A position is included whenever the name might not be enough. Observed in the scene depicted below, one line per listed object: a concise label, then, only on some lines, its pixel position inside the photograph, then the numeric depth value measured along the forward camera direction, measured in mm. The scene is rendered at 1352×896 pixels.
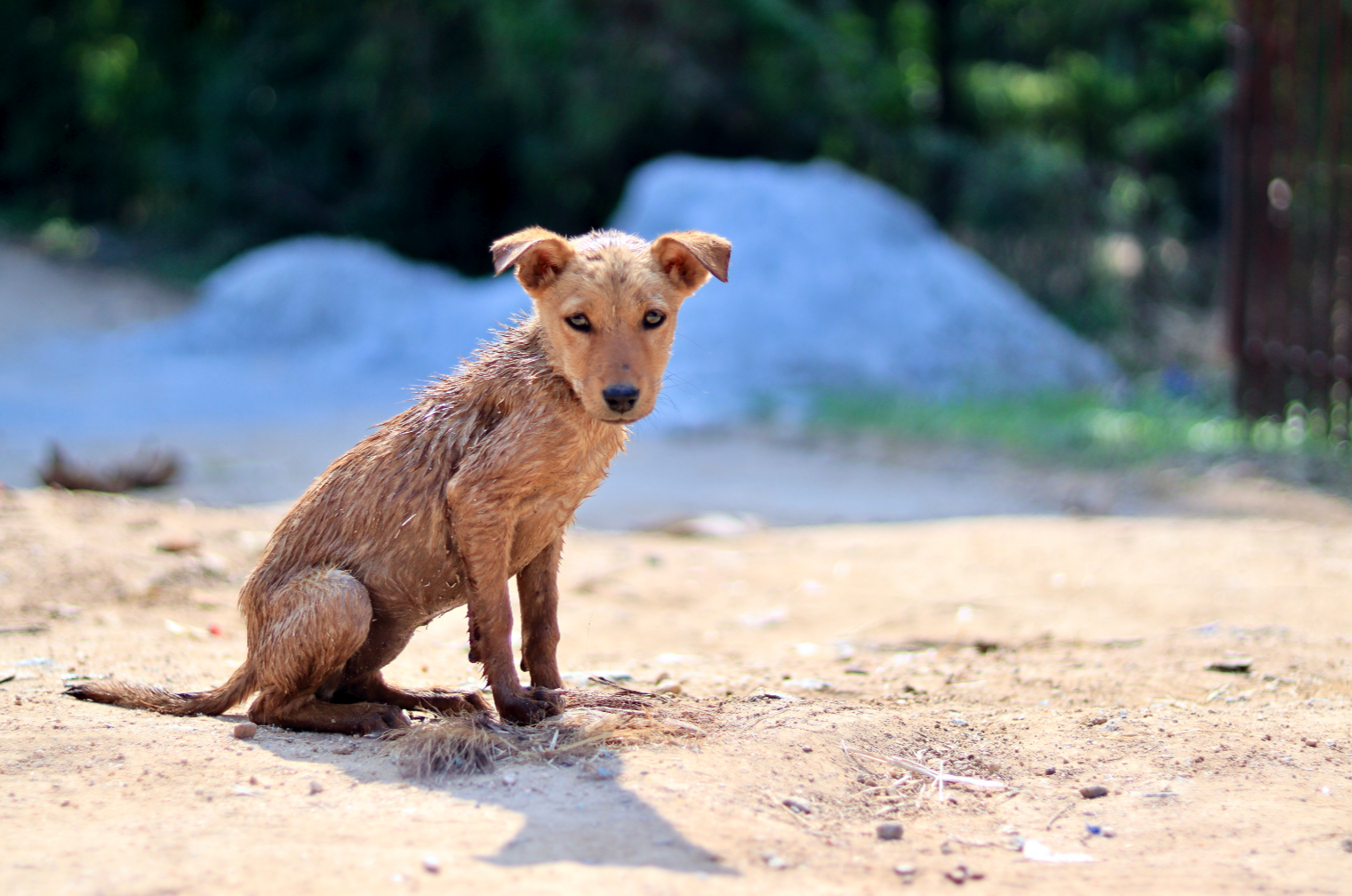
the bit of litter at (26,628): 4785
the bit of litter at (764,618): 5777
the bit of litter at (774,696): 4141
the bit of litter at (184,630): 5016
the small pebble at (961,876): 2883
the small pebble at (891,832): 3119
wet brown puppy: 3588
